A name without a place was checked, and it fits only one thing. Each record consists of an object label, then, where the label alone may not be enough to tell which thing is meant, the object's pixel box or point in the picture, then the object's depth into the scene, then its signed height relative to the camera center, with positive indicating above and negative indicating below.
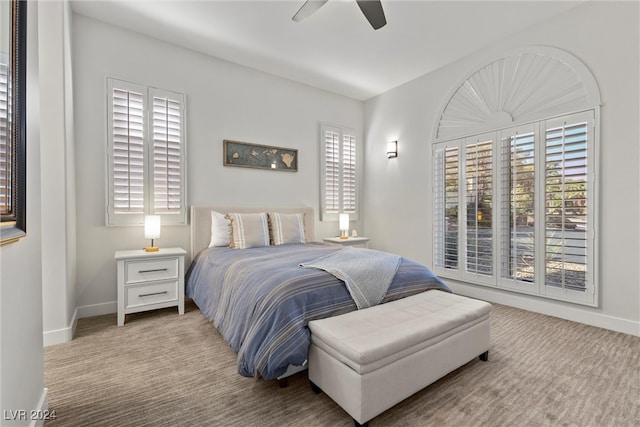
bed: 1.67 -0.61
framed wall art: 3.86 +0.77
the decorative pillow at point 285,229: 3.58 -0.24
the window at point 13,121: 1.06 +0.36
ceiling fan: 2.31 +1.66
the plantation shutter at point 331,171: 4.78 +0.65
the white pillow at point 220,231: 3.40 -0.25
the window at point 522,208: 2.84 +0.02
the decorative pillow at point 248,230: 3.30 -0.24
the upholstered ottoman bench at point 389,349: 1.44 -0.79
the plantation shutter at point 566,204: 2.82 +0.05
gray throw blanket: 2.03 -0.47
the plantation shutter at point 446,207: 3.90 +0.03
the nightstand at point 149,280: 2.75 -0.70
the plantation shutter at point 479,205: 3.52 +0.05
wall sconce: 4.68 +0.99
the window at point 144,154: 3.09 +0.63
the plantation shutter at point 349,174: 5.02 +0.64
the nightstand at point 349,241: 4.43 -0.48
